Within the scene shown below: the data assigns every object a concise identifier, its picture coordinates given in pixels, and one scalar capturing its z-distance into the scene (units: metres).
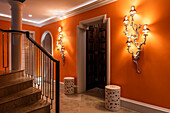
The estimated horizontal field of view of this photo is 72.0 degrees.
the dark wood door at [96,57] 4.56
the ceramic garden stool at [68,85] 3.93
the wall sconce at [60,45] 4.64
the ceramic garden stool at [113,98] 2.75
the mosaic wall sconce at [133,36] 2.64
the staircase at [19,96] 1.97
